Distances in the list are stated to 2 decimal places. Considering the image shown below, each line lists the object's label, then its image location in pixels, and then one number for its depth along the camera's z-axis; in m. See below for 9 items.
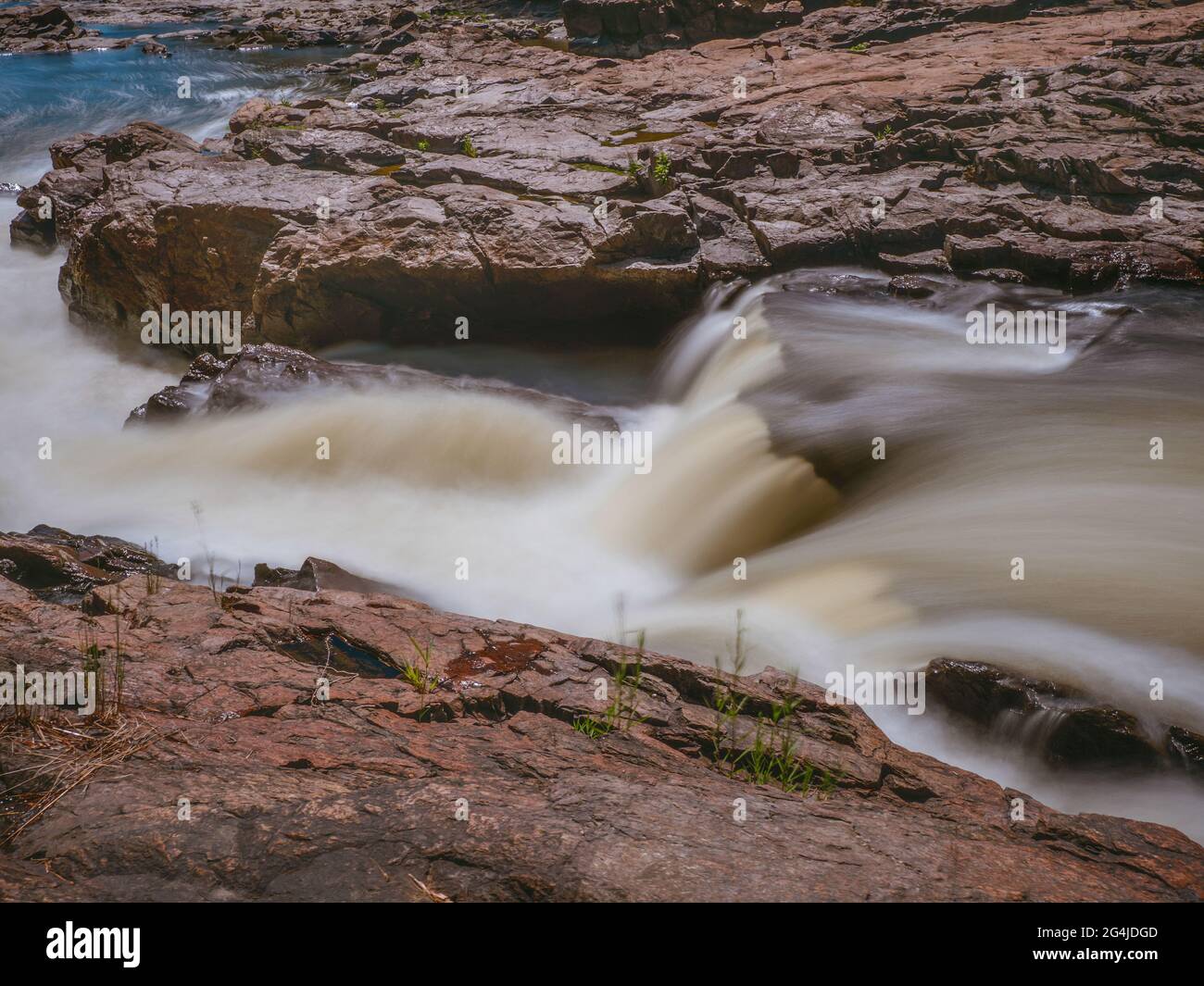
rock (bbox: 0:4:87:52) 27.75
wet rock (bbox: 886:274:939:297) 9.75
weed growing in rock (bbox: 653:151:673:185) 11.48
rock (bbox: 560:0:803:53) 18.84
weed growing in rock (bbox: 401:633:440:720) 4.19
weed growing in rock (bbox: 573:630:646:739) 3.96
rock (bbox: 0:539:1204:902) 2.69
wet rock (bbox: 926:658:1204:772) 4.30
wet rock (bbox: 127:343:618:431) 9.74
